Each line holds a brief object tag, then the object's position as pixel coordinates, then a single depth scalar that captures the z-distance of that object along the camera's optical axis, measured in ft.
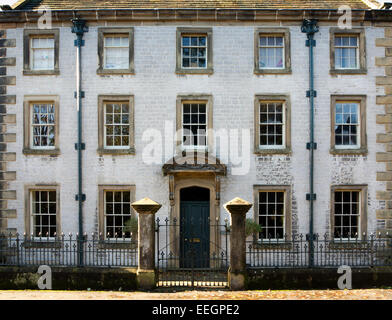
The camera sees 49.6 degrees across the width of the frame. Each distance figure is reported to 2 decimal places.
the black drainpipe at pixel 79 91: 50.08
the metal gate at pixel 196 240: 48.55
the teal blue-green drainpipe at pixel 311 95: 49.83
